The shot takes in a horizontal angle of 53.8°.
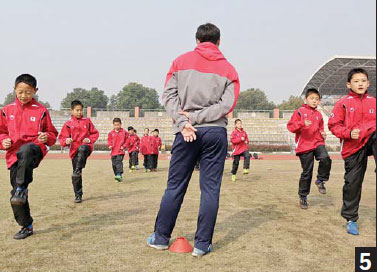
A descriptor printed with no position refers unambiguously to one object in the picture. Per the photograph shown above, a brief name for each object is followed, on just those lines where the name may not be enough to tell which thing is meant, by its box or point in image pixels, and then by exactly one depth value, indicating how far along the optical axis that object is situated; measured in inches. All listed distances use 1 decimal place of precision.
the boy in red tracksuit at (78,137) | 280.6
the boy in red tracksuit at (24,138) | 168.6
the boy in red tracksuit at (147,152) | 583.5
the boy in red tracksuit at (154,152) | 586.2
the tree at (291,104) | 3758.4
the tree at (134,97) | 4323.3
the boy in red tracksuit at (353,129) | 182.5
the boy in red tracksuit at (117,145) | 417.6
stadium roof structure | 1756.9
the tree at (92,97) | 4709.6
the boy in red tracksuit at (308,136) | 251.3
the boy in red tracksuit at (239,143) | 449.4
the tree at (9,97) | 4853.1
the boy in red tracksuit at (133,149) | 599.1
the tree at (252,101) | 4820.4
